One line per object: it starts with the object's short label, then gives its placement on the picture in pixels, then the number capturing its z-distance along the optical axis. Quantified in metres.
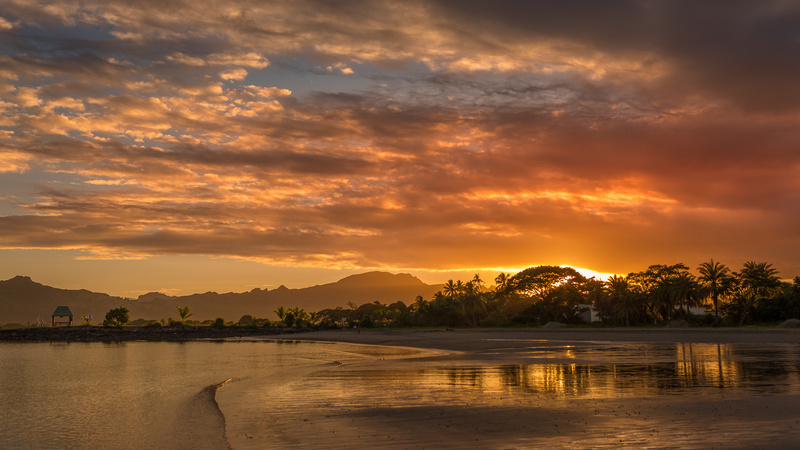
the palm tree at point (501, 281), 143.38
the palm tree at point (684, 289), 106.19
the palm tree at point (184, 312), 166.15
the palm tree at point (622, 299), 110.00
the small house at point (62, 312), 173.18
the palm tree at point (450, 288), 155.12
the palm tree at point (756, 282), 100.69
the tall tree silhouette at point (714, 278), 106.50
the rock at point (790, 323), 79.12
